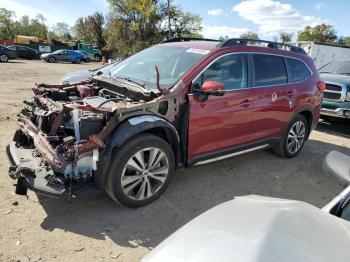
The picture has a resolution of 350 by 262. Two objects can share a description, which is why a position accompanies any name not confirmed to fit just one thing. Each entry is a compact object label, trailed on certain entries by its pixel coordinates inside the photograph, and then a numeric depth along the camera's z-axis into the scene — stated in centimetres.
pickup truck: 805
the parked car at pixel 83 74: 510
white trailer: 1815
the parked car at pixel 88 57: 4231
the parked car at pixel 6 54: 2855
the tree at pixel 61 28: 10445
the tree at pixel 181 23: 4397
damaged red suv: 343
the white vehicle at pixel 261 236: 153
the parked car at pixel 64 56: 3478
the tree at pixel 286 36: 7250
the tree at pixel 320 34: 6419
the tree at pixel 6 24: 7126
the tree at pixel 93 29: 6284
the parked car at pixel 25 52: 3499
